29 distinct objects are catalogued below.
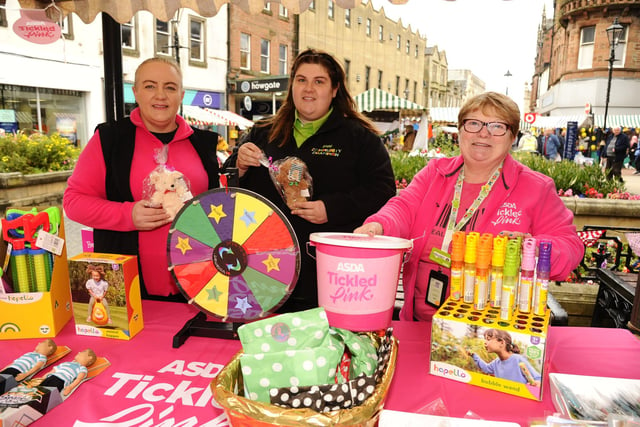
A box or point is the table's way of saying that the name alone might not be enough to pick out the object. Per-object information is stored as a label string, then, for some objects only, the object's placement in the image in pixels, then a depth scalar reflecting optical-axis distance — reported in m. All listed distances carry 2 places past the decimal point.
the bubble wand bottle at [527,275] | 1.32
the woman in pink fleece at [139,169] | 2.02
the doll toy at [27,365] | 1.21
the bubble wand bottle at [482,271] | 1.38
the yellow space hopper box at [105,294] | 1.57
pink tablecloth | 1.21
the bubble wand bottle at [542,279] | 1.31
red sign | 16.89
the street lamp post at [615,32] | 11.16
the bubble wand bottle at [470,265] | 1.39
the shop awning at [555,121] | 23.81
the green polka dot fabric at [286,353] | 1.02
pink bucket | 1.33
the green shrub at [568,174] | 5.98
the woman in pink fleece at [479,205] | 1.79
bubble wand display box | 1.24
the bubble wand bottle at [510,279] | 1.32
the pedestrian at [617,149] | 13.39
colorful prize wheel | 1.52
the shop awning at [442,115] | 22.59
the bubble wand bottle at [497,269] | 1.36
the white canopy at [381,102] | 13.07
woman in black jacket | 2.30
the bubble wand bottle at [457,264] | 1.42
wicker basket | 0.94
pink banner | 2.96
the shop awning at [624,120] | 23.78
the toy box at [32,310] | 1.59
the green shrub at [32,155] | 7.57
